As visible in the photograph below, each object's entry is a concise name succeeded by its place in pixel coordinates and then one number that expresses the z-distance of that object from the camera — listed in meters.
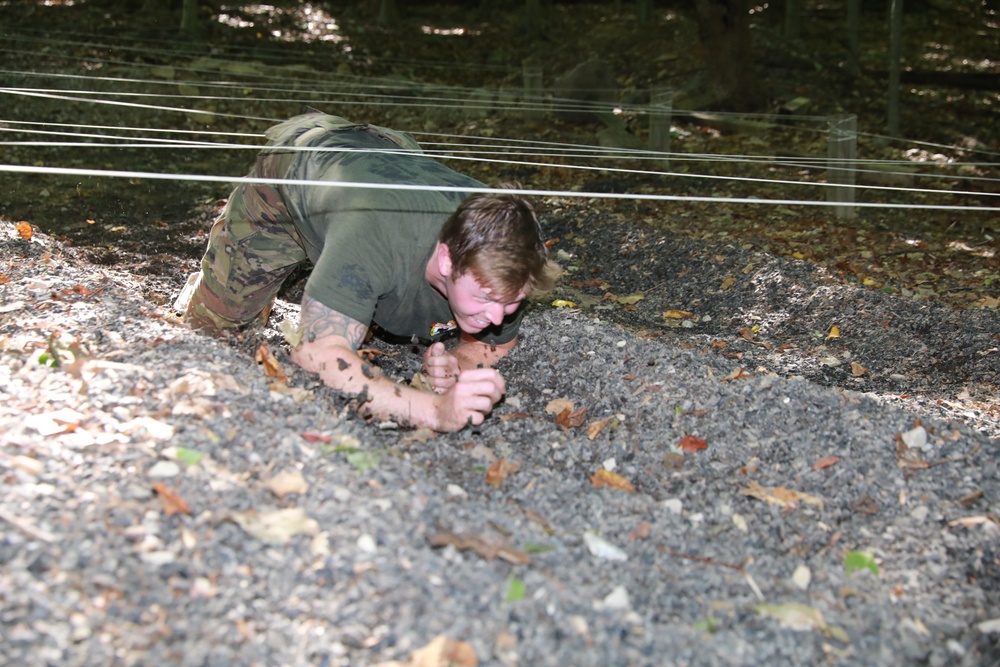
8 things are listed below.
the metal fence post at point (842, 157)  6.58
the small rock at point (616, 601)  2.24
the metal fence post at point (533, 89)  9.45
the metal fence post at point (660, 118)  7.90
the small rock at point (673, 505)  2.81
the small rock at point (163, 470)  2.43
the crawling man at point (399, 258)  2.94
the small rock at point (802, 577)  2.47
